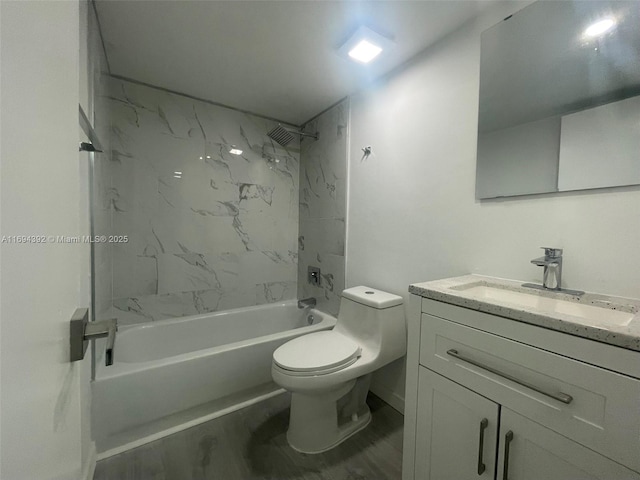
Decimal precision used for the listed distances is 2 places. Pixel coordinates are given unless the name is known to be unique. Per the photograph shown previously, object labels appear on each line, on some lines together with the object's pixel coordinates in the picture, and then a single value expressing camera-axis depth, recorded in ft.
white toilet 4.17
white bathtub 4.25
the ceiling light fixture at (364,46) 4.44
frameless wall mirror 2.91
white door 0.88
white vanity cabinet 1.92
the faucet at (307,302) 7.93
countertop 1.92
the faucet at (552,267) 3.26
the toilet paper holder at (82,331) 1.58
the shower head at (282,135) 7.06
